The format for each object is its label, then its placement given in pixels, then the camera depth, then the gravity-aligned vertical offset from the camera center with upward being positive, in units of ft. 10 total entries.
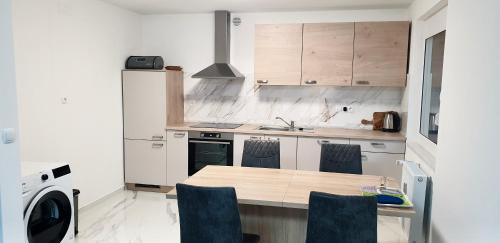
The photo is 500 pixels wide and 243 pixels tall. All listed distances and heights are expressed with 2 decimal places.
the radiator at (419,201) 8.15 -2.49
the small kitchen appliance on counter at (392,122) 14.07 -1.06
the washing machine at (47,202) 7.89 -2.74
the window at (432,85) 10.28 +0.35
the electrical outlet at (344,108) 15.07 -0.57
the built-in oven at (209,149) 14.44 -2.35
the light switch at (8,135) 5.49 -0.73
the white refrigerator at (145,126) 14.76 -1.46
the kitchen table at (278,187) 7.66 -2.08
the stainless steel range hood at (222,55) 14.73 +1.69
